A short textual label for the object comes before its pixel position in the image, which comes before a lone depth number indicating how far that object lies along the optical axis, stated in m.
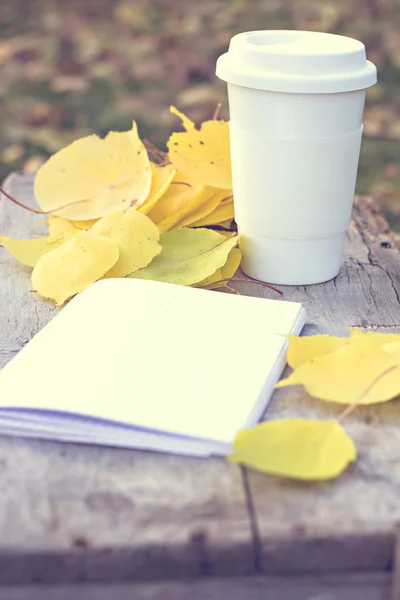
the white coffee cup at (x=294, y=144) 0.80
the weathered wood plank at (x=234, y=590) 0.62
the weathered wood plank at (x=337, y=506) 0.62
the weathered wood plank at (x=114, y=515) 0.62
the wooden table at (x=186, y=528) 0.62
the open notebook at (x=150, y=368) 0.68
